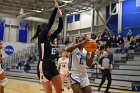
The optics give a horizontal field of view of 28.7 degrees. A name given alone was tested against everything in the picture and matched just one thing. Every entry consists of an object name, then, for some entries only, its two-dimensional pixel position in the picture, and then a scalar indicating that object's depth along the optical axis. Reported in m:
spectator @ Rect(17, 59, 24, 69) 28.00
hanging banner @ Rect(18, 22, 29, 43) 33.25
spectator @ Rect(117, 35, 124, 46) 20.44
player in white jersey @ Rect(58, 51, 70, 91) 12.09
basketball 4.91
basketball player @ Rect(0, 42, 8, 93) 8.01
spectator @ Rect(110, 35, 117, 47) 20.98
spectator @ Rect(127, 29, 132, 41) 20.64
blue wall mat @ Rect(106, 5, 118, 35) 25.60
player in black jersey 5.17
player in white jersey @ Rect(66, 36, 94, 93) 5.21
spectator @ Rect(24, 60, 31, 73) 25.70
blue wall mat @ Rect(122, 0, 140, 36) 23.18
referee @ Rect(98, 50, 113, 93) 12.04
